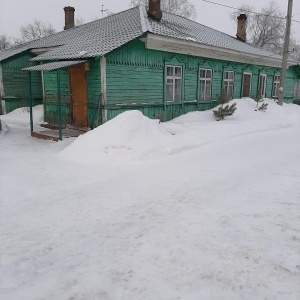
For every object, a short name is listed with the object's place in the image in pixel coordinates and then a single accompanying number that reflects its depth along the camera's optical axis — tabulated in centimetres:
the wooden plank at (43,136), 943
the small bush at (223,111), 1227
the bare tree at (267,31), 3806
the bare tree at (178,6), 3609
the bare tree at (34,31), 4709
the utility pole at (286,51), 1539
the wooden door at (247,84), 1652
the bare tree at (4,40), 4542
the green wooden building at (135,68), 995
